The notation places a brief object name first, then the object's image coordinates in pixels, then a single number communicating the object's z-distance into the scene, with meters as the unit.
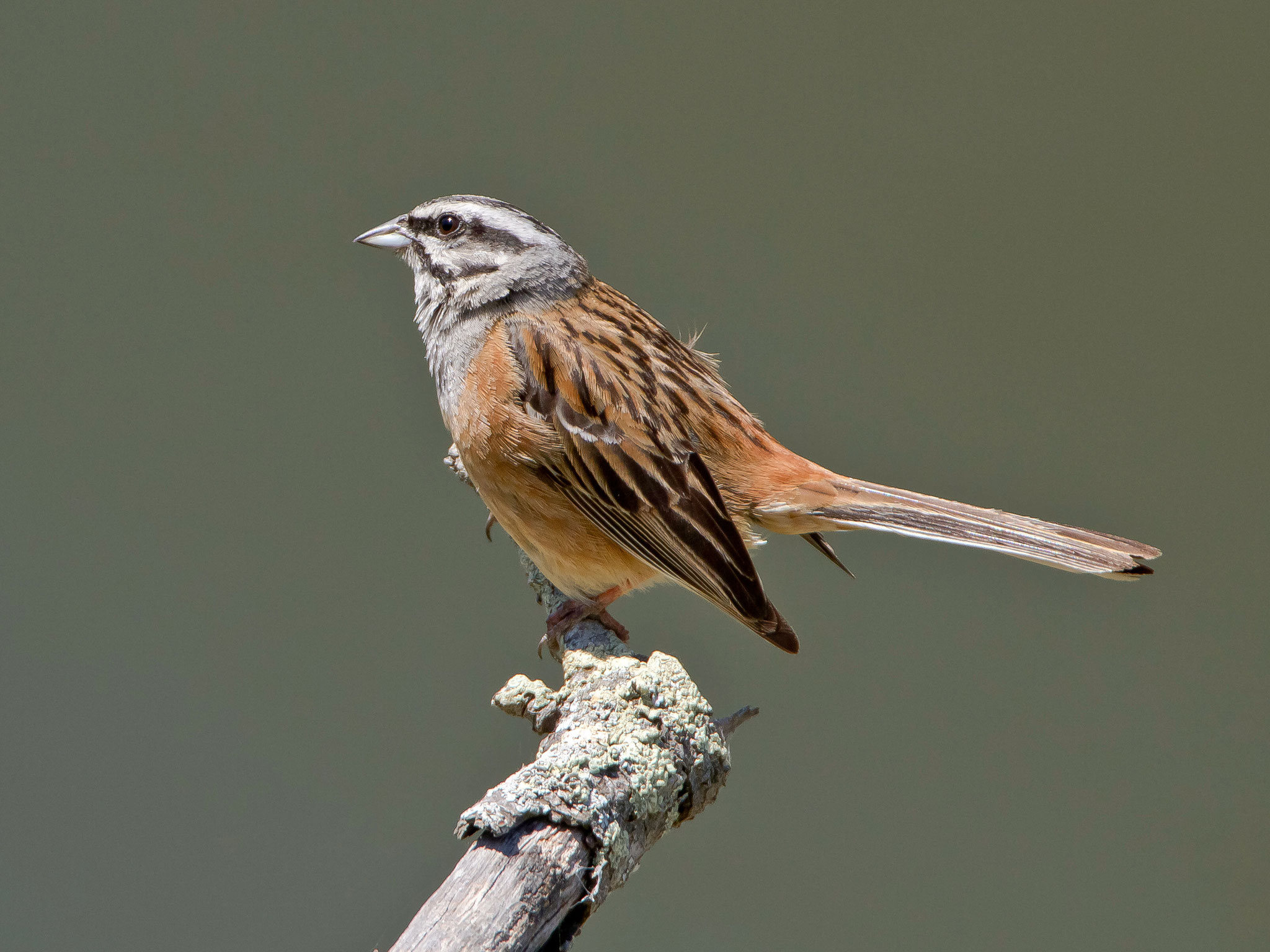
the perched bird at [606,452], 4.72
